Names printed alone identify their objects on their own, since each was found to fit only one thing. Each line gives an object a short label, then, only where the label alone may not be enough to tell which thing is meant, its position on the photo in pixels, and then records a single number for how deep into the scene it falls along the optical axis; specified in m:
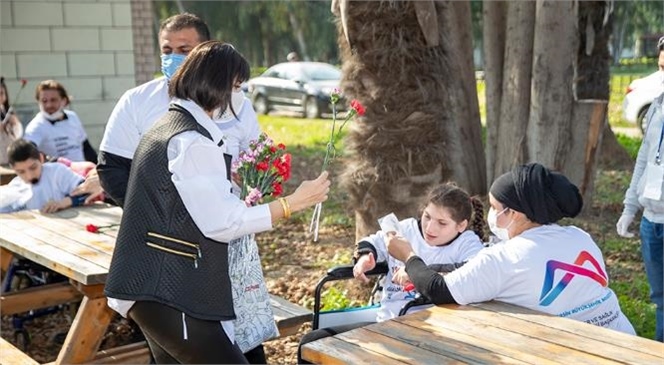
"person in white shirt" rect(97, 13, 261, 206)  3.54
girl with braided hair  3.57
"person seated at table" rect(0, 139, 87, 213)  5.50
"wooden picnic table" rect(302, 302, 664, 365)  2.52
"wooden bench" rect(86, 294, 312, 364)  3.97
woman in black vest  2.63
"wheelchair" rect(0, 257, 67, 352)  5.30
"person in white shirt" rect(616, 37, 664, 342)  3.94
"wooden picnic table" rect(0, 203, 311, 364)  4.02
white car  13.36
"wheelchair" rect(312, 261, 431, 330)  3.75
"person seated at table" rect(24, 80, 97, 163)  7.15
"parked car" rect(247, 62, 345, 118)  19.52
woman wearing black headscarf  2.94
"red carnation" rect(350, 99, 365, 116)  3.19
